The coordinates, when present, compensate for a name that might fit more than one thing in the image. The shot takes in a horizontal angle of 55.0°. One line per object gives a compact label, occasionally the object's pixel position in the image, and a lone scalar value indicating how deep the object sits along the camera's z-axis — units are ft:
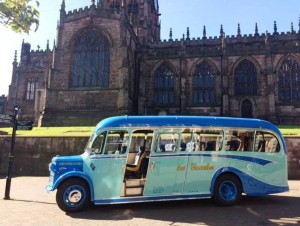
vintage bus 26.61
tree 19.20
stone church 104.68
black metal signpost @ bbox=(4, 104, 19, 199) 31.78
